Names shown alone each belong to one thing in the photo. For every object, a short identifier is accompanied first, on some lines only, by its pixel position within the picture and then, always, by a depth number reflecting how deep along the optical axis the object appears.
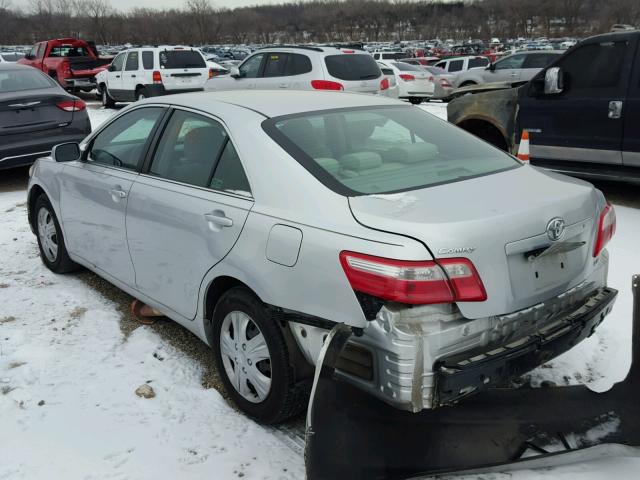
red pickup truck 20.55
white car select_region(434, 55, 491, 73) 23.16
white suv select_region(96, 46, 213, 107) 17.38
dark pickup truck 6.51
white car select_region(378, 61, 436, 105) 18.84
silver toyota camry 2.37
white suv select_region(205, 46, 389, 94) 11.70
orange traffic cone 6.84
